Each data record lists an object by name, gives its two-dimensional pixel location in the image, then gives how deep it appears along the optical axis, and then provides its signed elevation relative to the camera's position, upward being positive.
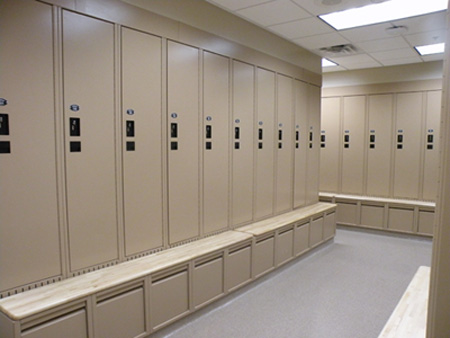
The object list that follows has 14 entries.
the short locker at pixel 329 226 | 5.50 -1.28
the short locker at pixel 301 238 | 4.68 -1.27
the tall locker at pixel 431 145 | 6.09 +0.04
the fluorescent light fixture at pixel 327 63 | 6.07 +1.53
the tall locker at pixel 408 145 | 6.27 +0.05
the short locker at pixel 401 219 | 6.08 -1.28
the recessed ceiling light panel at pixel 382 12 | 3.49 +1.46
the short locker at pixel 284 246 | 4.29 -1.27
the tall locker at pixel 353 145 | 6.78 +0.05
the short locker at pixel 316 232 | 5.09 -1.29
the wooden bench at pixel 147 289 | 2.11 -1.08
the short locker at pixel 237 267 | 3.51 -1.26
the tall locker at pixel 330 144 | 7.04 +0.07
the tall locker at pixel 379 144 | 6.54 +0.06
